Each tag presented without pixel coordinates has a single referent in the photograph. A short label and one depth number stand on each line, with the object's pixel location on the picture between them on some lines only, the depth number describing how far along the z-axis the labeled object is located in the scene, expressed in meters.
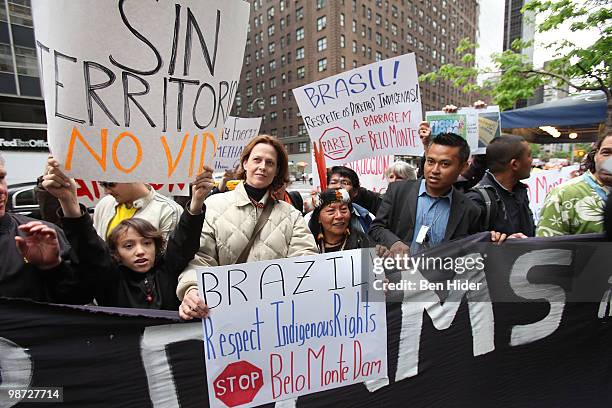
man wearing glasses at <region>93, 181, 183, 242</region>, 2.11
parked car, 6.82
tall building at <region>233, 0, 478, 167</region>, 45.34
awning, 6.00
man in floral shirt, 2.17
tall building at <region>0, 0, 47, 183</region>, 19.47
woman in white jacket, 1.87
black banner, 1.39
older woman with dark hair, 2.42
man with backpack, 2.39
